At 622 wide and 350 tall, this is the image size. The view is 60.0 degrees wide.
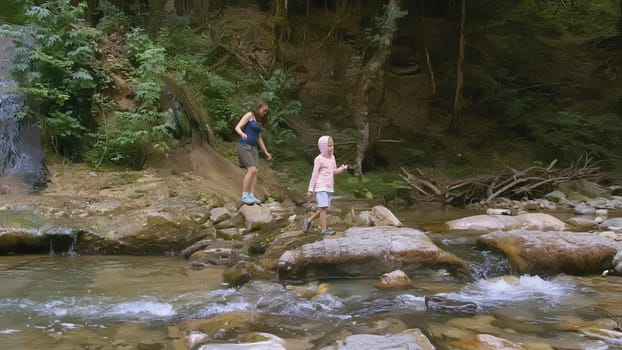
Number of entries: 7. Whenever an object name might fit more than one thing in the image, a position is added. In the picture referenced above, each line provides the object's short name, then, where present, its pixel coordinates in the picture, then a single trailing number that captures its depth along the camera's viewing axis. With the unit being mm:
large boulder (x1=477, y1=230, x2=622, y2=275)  6273
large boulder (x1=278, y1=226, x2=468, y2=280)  6125
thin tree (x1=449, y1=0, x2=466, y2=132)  15922
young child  7090
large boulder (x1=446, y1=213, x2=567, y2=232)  8266
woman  8562
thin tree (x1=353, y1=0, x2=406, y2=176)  12961
